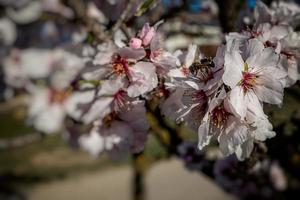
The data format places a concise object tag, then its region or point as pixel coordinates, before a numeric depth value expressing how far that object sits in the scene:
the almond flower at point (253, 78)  0.16
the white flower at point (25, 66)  0.89
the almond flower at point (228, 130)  0.17
